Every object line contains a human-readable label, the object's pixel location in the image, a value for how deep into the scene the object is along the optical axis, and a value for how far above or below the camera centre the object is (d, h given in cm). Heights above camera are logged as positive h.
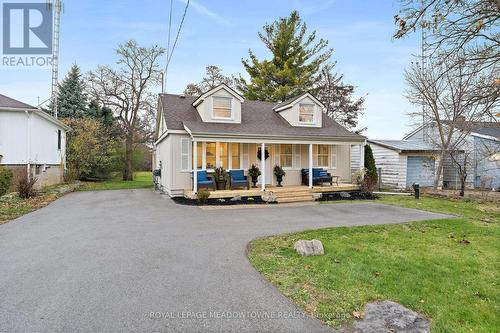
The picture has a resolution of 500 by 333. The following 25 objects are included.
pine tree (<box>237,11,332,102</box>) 2856 +1102
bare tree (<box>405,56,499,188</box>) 1639 +410
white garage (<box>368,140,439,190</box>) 1850 +31
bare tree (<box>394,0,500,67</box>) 397 +238
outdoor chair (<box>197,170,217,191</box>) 1295 -55
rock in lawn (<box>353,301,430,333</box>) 317 -175
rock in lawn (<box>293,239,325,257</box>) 558 -156
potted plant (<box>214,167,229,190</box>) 1347 -44
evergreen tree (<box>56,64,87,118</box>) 2523 +637
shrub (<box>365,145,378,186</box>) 1630 +22
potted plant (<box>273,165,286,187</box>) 1524 -25
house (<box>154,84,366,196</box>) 1376 +153
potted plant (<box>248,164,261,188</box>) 1473 -24
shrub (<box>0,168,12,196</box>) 1178 -52
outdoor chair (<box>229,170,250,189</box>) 1379 -53
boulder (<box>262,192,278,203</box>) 1275 -132
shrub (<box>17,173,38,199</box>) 1255 -90
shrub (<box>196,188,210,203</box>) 1209 -113
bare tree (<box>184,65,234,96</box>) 3141 +959
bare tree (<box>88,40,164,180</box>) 2519 +749
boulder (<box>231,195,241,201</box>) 1288 -133
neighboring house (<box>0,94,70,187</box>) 1558 +159
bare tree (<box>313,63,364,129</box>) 3006 +767
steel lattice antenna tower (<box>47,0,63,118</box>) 2016 +921
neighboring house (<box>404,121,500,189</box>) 1948 +14
